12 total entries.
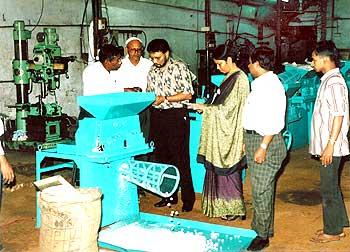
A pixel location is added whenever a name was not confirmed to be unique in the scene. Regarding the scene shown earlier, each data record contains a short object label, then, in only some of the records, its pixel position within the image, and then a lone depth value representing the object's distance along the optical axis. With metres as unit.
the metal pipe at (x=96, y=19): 6.85
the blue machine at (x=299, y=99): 7.32
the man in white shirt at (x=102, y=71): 4.48
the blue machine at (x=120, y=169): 3.81
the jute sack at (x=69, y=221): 3.40
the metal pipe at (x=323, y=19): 13.72
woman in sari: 4.20
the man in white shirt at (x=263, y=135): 3.59
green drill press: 7.31
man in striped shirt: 3.64
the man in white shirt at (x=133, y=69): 5.11
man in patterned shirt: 4.56
